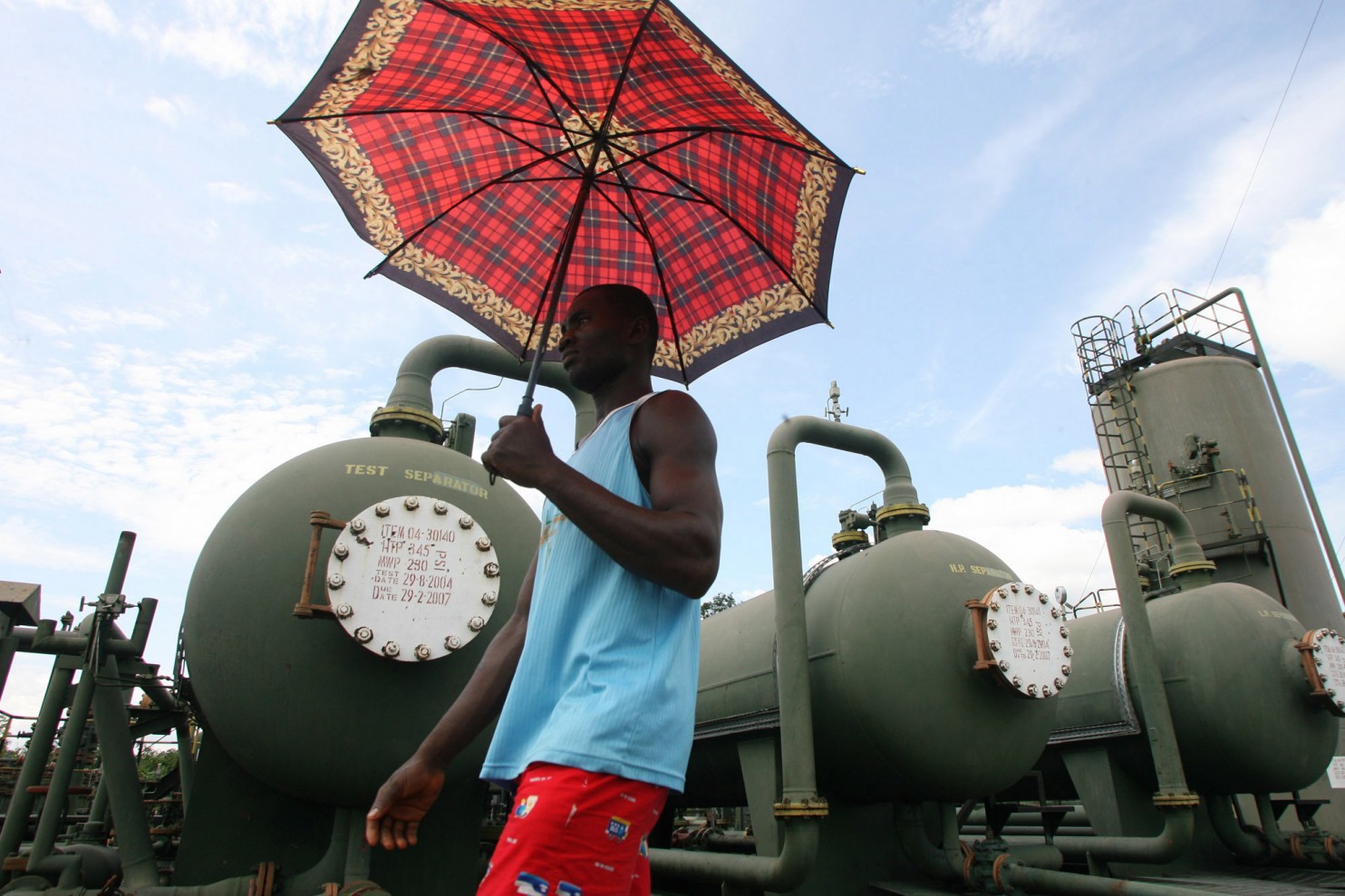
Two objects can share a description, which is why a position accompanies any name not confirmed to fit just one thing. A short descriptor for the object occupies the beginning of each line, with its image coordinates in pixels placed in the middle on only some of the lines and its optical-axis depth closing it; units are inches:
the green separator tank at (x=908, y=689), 196.9
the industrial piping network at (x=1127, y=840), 199.5
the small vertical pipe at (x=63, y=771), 201.8
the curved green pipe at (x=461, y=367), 195.9
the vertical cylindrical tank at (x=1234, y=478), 461.4
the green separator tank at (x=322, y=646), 144.4
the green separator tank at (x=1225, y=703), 267.3
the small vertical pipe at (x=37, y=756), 209.0
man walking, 53.1
